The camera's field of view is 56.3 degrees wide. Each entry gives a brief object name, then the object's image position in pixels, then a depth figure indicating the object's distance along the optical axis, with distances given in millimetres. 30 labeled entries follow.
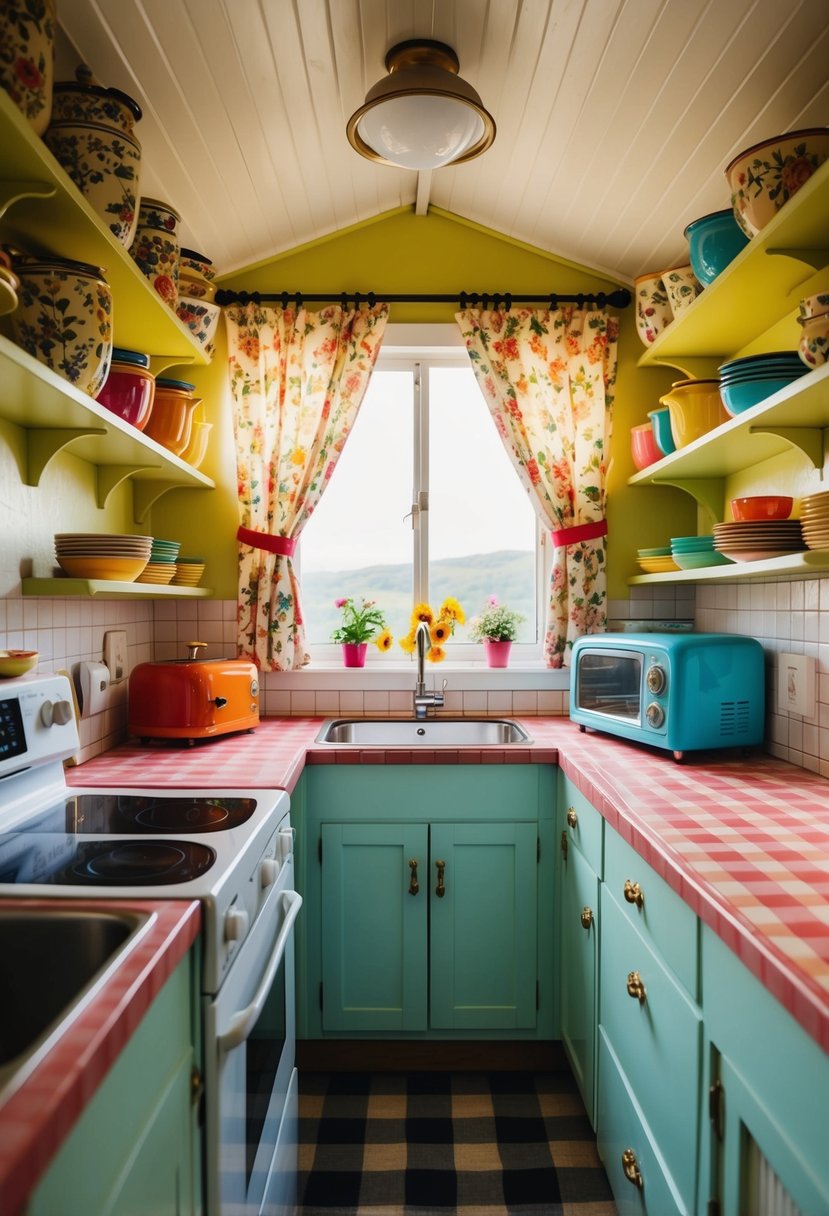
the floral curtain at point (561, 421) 2635
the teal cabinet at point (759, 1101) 814
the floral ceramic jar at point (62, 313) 1396
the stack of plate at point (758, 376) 1653
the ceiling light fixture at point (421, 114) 1681
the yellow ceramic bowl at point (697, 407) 2143
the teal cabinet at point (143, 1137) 669
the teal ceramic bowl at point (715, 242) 1792
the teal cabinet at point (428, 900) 2123
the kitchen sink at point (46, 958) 865
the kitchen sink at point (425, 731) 2568
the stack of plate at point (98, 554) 1720
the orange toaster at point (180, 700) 2145
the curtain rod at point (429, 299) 2645
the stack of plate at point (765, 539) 1634
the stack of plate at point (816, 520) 1456
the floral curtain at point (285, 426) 2602
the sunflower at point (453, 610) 2637
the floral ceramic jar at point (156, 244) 1868
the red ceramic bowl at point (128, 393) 1776
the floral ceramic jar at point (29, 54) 1146
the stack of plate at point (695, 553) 2104
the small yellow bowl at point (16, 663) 1426
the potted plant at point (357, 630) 2713
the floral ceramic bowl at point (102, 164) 1445
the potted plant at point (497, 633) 2721
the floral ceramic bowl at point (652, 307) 2379
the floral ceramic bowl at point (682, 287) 2199
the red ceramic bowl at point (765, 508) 1652
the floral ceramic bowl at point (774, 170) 1478
